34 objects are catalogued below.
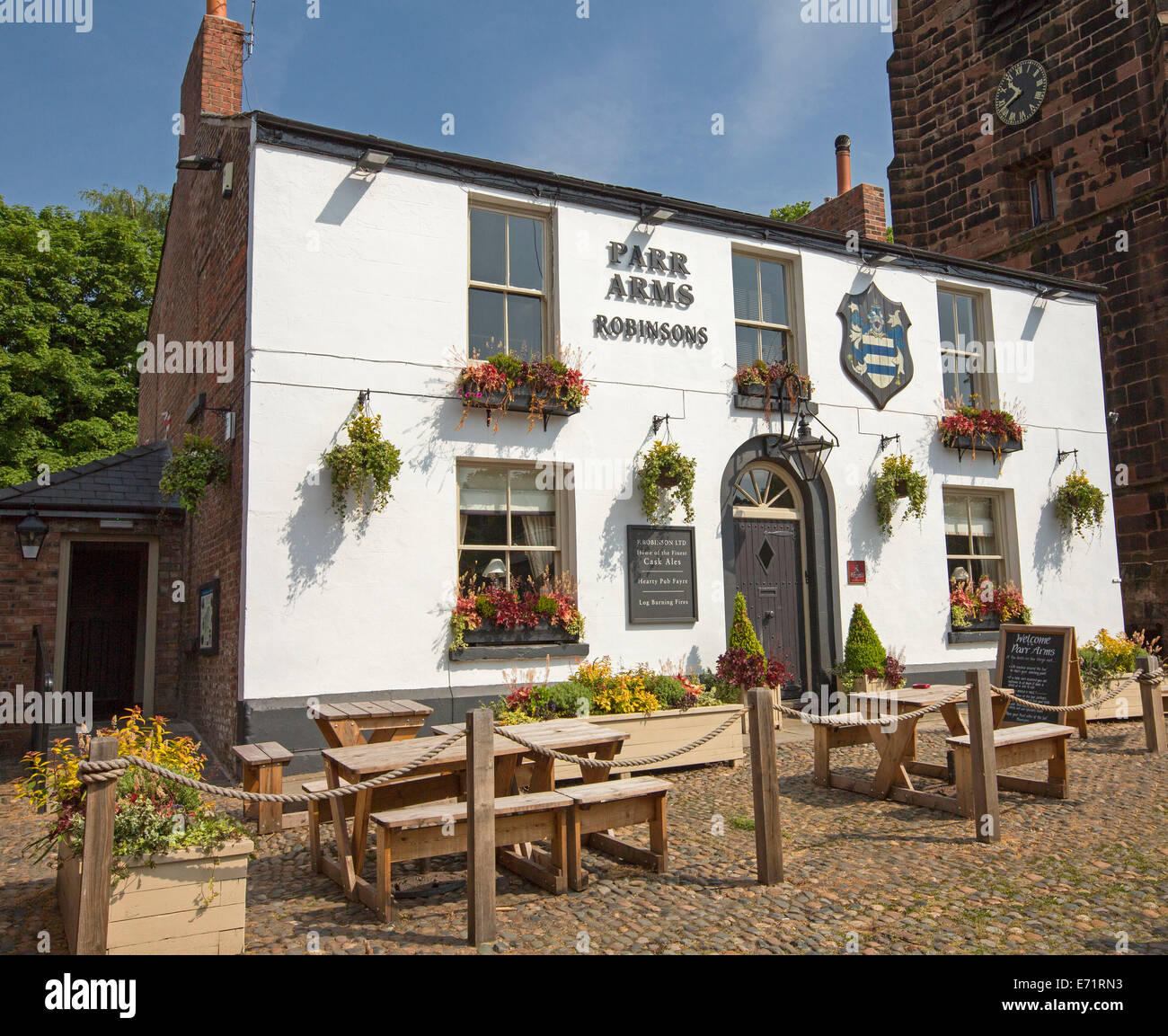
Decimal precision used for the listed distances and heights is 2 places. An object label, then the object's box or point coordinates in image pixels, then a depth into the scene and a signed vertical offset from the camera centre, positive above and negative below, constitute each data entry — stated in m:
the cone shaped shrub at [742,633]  9.77 -0.25
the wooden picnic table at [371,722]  6.54 -0.79
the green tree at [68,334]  20.95 +7.25
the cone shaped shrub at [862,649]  10.49 -0.49
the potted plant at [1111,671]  11.13 -0.88
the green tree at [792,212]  28.02 +12.68
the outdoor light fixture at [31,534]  10.30 +1.07
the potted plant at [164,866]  3.89 -1.09
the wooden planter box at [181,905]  3.87 -1.25
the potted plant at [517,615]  8.74 +0.00
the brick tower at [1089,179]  14.66 +7.87
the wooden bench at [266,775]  6.19 -1.08
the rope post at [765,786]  5.10 -1.02
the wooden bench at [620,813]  5.03 -1.17
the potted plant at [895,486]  11.17 +1.52
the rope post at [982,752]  6.02 -1.01
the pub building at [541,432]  8.27 +2.04
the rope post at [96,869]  3.69 -1.01
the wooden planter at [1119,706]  11.05 -1.31
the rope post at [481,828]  4.24 -1.04
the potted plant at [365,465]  8.09 +1.40
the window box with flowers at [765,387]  10.62 +2.69
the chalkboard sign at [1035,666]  8.20 -0.59
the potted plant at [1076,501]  12.77 +1.46
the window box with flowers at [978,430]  11.87 +2.36
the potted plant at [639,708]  8.10 -0.88
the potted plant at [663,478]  9.61 +1.46
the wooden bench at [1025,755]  6.53 -1.14
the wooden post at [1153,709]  8.91 -1.07
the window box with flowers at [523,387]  8.88 +2.32
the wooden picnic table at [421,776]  4.99 -0.99
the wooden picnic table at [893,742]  6.96 -1.12
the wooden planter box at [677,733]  8.10 -1.14
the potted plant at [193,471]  8.70 +1.48
